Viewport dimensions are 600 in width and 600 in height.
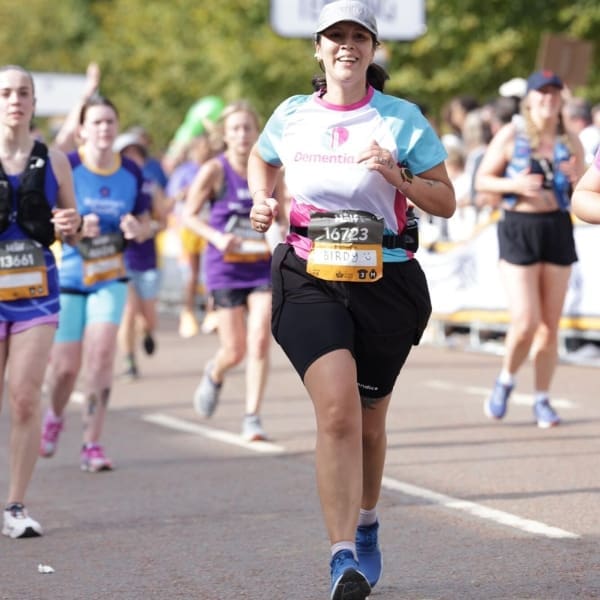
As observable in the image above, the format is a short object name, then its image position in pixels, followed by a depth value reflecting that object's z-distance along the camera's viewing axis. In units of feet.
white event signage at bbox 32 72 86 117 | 81.61
